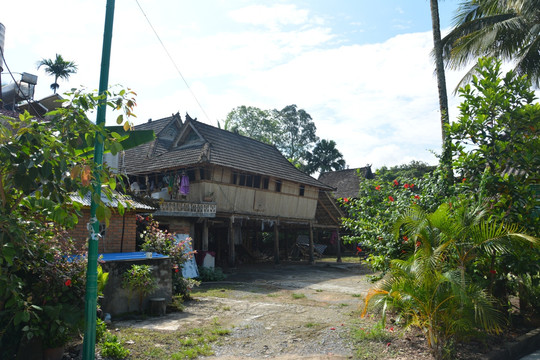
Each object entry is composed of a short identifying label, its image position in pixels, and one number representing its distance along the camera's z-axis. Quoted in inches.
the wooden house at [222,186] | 659.4
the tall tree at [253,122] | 1683.1
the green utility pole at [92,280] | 163.9
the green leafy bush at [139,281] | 305.0
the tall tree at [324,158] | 1835.6
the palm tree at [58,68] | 1111.6
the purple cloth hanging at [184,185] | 674.8
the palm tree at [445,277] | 207.2
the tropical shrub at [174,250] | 381.4
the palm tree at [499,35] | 483.8
